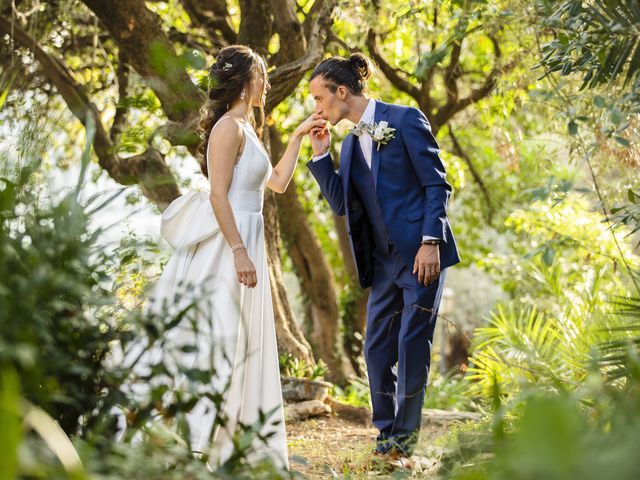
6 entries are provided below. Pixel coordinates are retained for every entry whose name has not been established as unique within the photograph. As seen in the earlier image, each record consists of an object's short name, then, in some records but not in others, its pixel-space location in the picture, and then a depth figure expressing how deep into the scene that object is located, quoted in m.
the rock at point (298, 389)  6.32
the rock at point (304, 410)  6.12
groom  4.16
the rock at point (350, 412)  6.59
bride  3.90
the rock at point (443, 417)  5.74
